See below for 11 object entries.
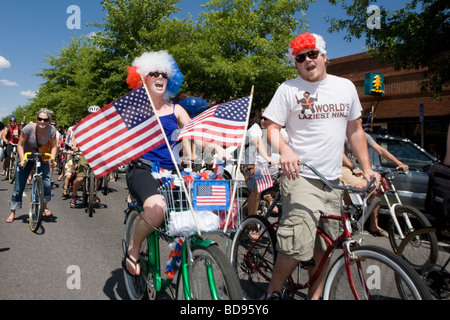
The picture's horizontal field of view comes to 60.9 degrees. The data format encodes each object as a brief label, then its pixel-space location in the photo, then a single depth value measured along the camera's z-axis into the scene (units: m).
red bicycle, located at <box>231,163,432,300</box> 1.98
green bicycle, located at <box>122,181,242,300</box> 2.13
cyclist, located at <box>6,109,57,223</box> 6.39
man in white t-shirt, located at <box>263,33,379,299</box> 2.72
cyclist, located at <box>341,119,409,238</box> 4.17
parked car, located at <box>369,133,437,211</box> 6.71
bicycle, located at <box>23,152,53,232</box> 6.02
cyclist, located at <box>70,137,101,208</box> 8.16
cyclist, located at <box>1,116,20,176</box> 12.48
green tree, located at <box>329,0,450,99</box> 9.12
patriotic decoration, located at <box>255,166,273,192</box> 4.04
